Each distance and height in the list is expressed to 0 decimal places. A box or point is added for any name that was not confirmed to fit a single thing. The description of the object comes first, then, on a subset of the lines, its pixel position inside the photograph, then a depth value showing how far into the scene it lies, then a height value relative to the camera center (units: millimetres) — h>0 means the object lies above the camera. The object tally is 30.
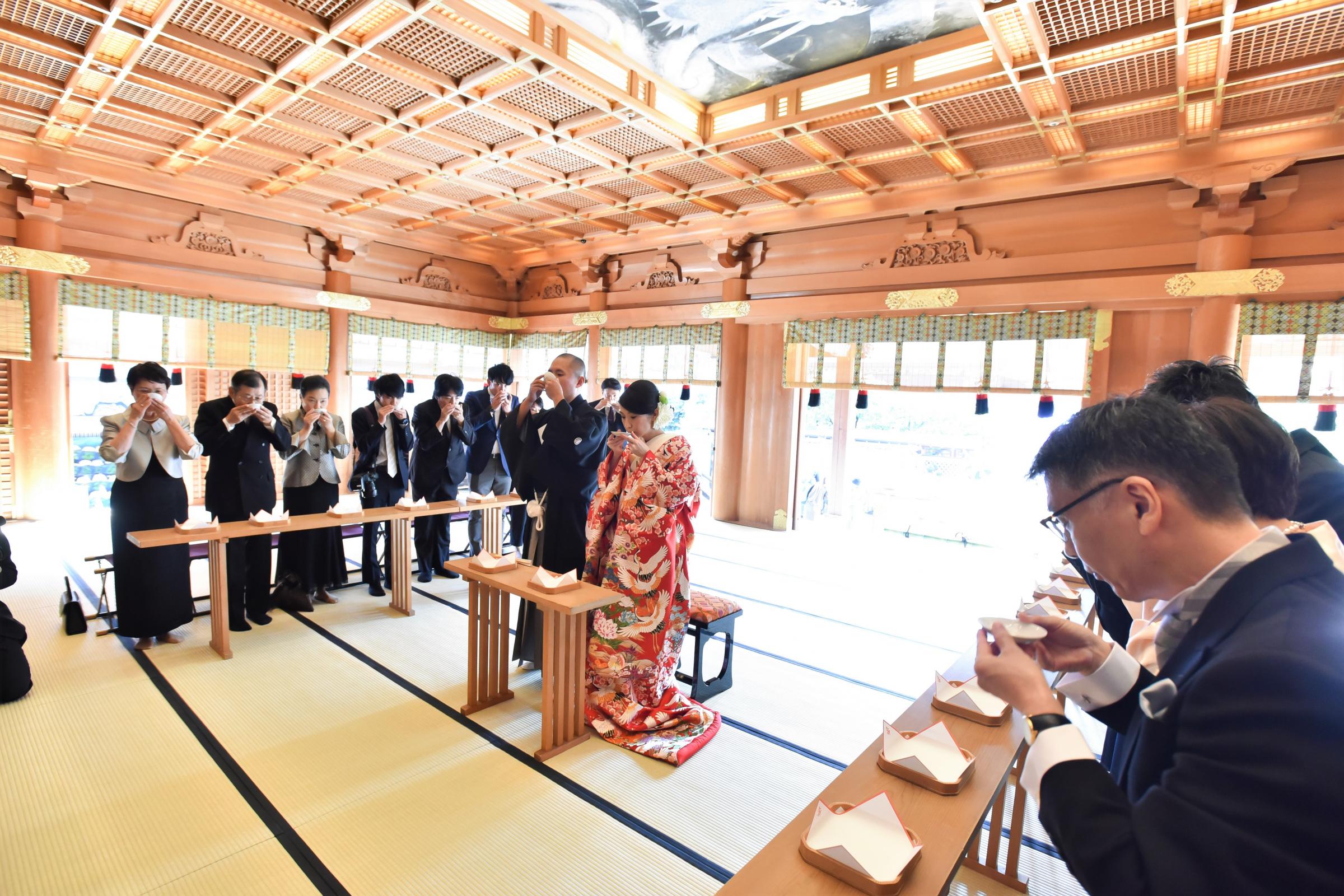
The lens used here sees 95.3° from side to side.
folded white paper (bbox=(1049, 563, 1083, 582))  3451 -893
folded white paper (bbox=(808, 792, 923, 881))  1180 -868
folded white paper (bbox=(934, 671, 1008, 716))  1844 -877
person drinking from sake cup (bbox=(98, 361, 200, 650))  3457 -681
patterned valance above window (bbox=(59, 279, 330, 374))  6367 +589
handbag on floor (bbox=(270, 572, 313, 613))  4391 -1512
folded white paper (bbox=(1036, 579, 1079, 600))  3041 -879
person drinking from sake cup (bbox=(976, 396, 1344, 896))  660 -328
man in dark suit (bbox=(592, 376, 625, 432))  3822 -88
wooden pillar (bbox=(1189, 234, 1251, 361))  4723 +911
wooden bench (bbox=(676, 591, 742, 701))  3193 -1195
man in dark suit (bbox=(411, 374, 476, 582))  4922 -551
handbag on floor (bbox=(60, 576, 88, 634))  3762 -1470
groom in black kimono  3412 -452
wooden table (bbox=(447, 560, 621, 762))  2676 -1188
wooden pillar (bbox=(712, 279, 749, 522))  7691 -198
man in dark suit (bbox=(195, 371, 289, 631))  3932 -574
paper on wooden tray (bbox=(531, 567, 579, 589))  2721 -818
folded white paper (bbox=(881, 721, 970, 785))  1518 -871
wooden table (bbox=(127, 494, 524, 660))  3480 -972
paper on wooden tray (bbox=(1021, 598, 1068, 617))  2352 -783
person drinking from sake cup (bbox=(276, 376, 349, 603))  4434 -670
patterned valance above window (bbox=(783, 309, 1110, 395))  5582 +605
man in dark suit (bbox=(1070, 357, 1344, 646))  1741 -120
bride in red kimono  2918 -952
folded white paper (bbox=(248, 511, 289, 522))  3869 -840
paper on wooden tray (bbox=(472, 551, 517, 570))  3047 -835
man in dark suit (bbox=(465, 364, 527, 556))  5281 -390
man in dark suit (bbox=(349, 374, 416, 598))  4887 -497
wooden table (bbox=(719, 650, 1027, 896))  1181 -915
